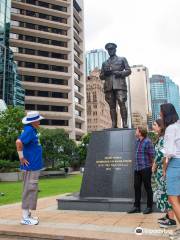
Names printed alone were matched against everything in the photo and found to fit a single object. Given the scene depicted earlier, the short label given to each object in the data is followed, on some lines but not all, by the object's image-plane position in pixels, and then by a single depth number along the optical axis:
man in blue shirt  6.64
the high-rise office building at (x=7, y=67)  56.59
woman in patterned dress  6.32
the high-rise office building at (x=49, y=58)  66.25
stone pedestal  8.47
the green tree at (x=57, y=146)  40.56
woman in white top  5.29
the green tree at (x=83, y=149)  52.24
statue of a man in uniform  10.40
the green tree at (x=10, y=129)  34.72
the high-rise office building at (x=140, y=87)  149.88
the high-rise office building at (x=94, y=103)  125.50
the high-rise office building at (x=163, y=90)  179.00
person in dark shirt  7.55
